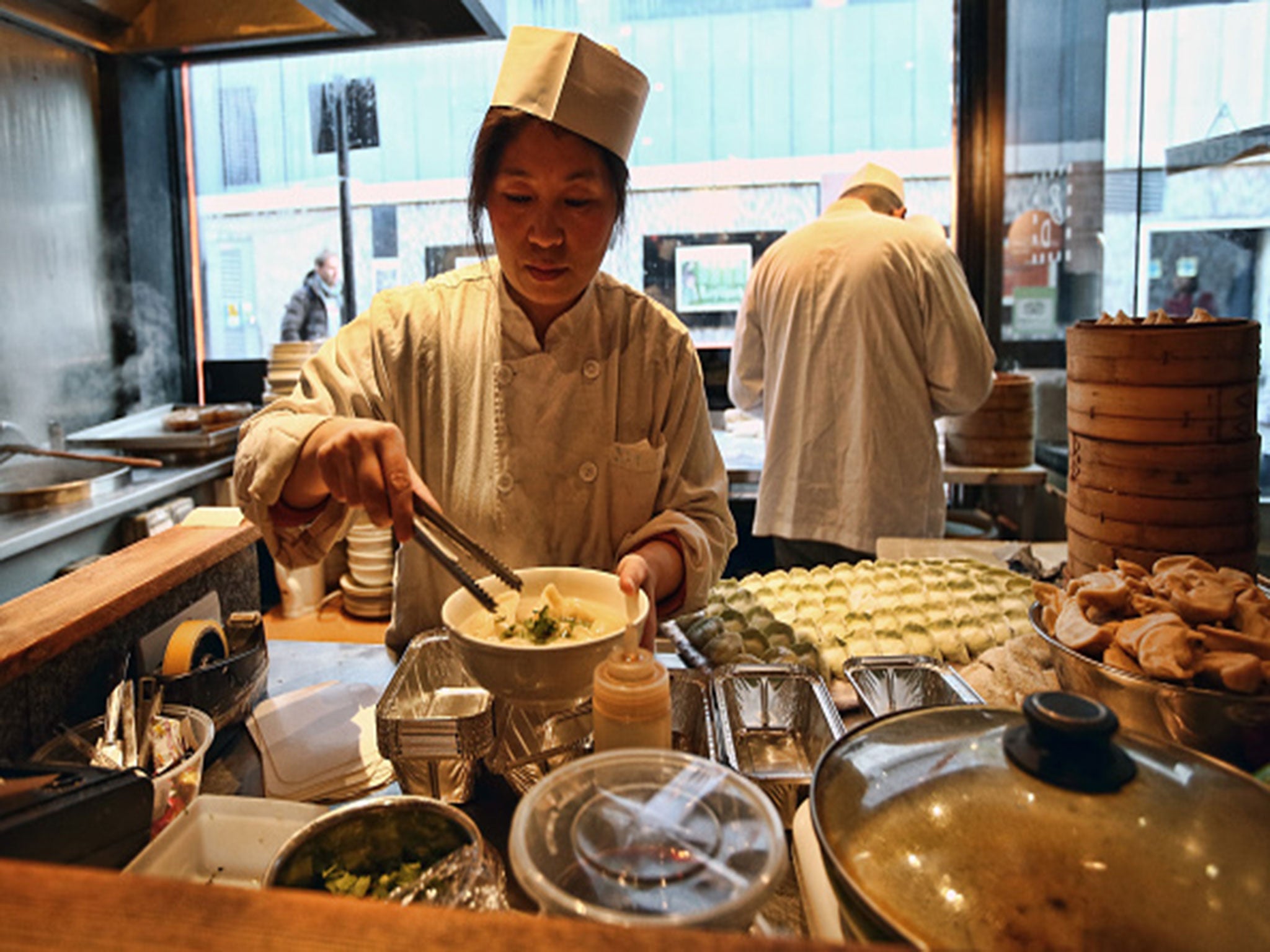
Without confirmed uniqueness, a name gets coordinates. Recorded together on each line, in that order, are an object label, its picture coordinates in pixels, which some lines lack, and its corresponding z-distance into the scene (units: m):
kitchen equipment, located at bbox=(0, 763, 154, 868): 0.82
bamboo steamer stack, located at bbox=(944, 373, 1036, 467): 3.90
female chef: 1.64
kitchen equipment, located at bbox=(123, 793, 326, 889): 0.98
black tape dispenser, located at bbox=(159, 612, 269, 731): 1.30
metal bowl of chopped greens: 0.87
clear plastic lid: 0.63
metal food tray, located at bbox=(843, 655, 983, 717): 1.35
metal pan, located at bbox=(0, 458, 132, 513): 3.35
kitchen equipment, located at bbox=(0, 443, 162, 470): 3.53
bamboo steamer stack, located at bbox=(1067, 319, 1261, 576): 1.57
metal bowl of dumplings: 1.05
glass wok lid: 0.62
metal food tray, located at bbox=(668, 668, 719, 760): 1.25
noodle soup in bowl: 1.07
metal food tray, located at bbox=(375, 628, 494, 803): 1.13
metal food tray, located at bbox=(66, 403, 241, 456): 4.19
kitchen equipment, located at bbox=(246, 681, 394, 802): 1.24
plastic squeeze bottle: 0.93
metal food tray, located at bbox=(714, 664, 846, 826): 1.26
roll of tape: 1.34
